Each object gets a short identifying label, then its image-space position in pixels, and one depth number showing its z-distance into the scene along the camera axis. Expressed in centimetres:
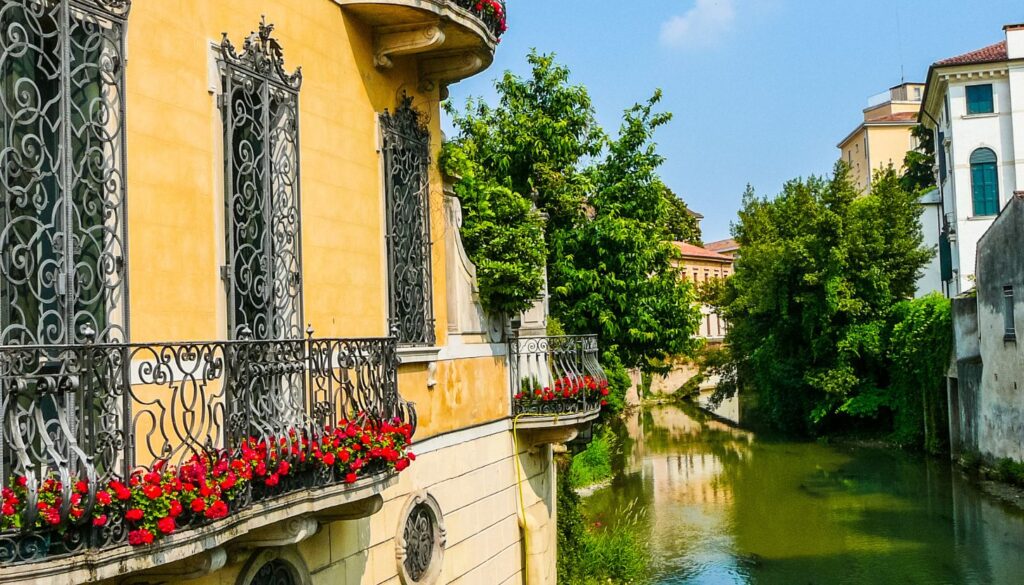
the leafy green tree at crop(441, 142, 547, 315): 1098
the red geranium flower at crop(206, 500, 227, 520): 540
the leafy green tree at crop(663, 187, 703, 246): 5509
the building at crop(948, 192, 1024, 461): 2608
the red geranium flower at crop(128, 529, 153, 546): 491
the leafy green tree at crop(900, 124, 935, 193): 5588
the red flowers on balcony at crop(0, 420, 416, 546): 465
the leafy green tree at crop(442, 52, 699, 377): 1792
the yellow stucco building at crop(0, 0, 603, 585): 515
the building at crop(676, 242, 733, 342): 7356
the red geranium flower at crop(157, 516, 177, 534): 504
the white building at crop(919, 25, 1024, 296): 3991
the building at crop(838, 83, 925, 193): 6738
